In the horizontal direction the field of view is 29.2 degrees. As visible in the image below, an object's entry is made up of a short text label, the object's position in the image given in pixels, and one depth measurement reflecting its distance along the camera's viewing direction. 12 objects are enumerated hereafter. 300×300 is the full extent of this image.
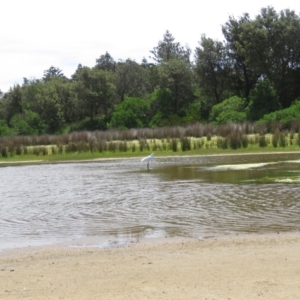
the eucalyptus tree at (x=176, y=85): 57.19
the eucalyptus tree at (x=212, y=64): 54.94
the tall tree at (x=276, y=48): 48.00
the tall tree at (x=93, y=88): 59.91
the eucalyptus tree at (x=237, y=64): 53.91
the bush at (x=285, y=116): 38.96
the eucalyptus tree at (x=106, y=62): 85.56
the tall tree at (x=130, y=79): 66.81
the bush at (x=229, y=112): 46.31
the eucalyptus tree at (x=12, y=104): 73.19
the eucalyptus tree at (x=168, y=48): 90.06
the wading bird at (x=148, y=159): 25.84
